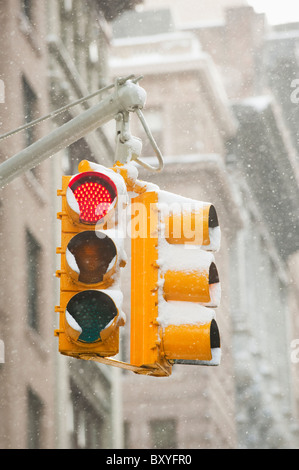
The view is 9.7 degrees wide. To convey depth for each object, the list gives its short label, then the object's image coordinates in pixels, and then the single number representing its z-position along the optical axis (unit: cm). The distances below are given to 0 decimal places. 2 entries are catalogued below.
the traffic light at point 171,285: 943
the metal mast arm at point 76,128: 1075
